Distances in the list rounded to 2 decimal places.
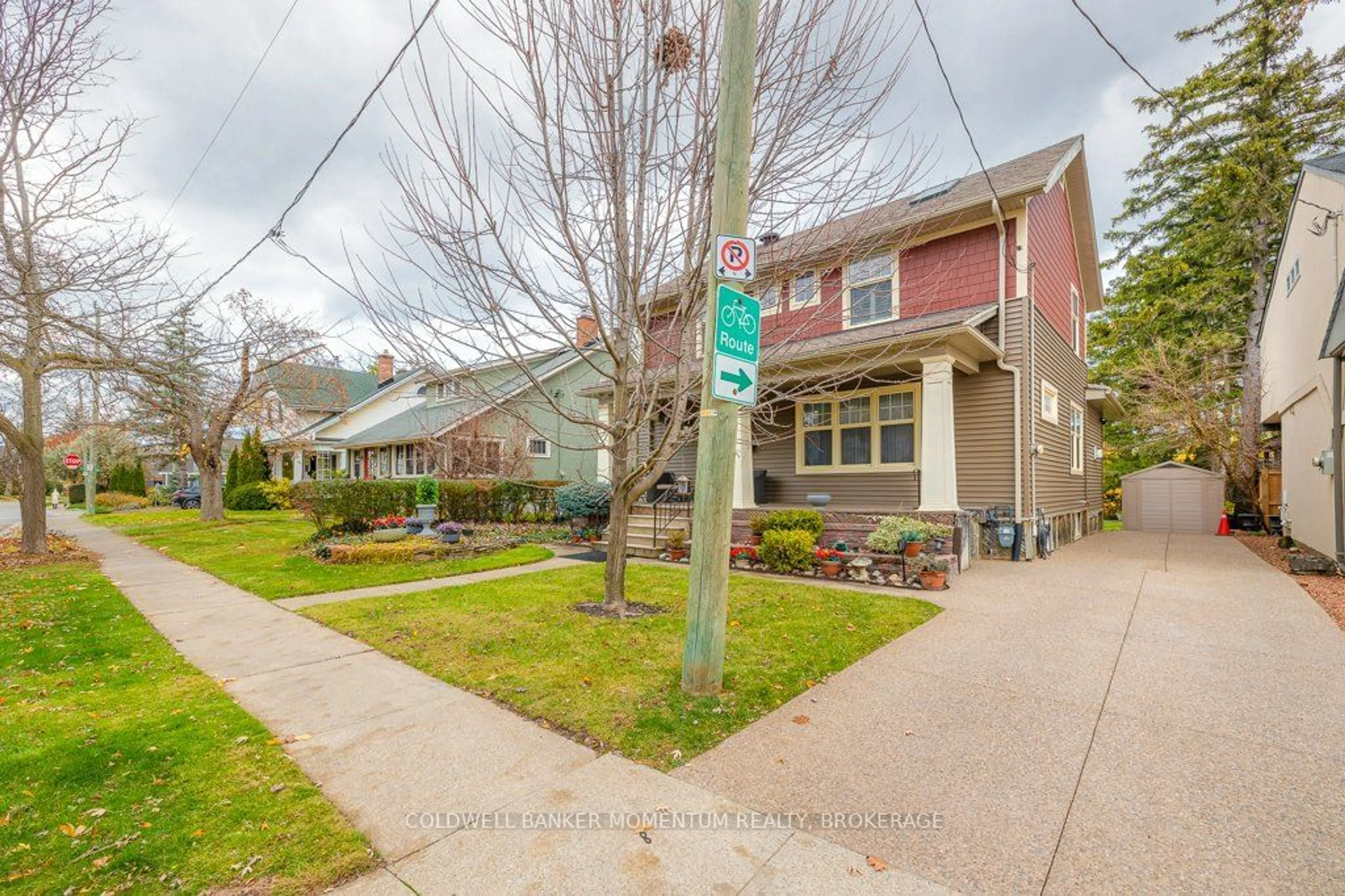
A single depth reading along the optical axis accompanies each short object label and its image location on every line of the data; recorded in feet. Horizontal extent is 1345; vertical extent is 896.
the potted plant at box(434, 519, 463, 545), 35.24
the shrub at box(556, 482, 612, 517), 41.88
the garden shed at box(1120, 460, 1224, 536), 54.90
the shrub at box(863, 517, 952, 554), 26.84
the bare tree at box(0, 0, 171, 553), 24.48
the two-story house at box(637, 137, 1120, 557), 30.58
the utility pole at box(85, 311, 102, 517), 79.87
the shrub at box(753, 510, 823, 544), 30.07
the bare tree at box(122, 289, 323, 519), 28.55
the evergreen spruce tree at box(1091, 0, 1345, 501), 59.67
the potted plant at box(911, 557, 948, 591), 24.38
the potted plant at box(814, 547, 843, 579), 26.99
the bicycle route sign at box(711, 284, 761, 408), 11.50
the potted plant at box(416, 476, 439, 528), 40.27
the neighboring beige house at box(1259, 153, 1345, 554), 29.84
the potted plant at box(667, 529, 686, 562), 32.78
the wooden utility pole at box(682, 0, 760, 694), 11.80
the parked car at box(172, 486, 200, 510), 84.53
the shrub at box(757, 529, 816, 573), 27.73
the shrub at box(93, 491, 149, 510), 93.35
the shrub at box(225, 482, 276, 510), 77.92
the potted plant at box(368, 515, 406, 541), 33.81
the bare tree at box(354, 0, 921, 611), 14.62
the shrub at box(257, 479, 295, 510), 67.36
